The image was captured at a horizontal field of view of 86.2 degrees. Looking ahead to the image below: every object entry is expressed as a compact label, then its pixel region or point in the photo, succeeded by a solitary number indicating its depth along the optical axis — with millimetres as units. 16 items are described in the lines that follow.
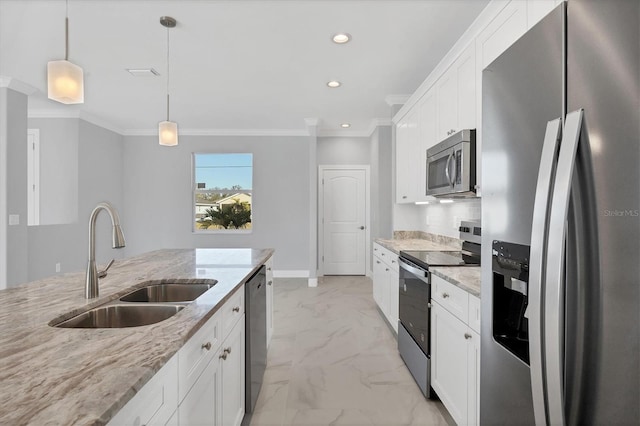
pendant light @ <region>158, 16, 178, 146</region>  2955
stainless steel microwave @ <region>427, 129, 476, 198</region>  2316
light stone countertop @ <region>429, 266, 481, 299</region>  1631
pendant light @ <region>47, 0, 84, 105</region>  1744
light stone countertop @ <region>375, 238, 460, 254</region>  3192
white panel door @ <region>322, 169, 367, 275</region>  6418
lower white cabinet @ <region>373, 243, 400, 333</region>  3137
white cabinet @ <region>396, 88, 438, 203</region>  3201
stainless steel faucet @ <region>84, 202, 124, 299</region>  1373
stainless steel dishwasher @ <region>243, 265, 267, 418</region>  1942
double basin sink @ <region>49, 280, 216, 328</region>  1295
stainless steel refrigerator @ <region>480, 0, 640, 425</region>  695
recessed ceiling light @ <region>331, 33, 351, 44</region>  2879
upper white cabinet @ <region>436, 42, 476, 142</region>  2383
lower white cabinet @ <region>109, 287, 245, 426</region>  834
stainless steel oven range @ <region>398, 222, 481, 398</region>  2215
